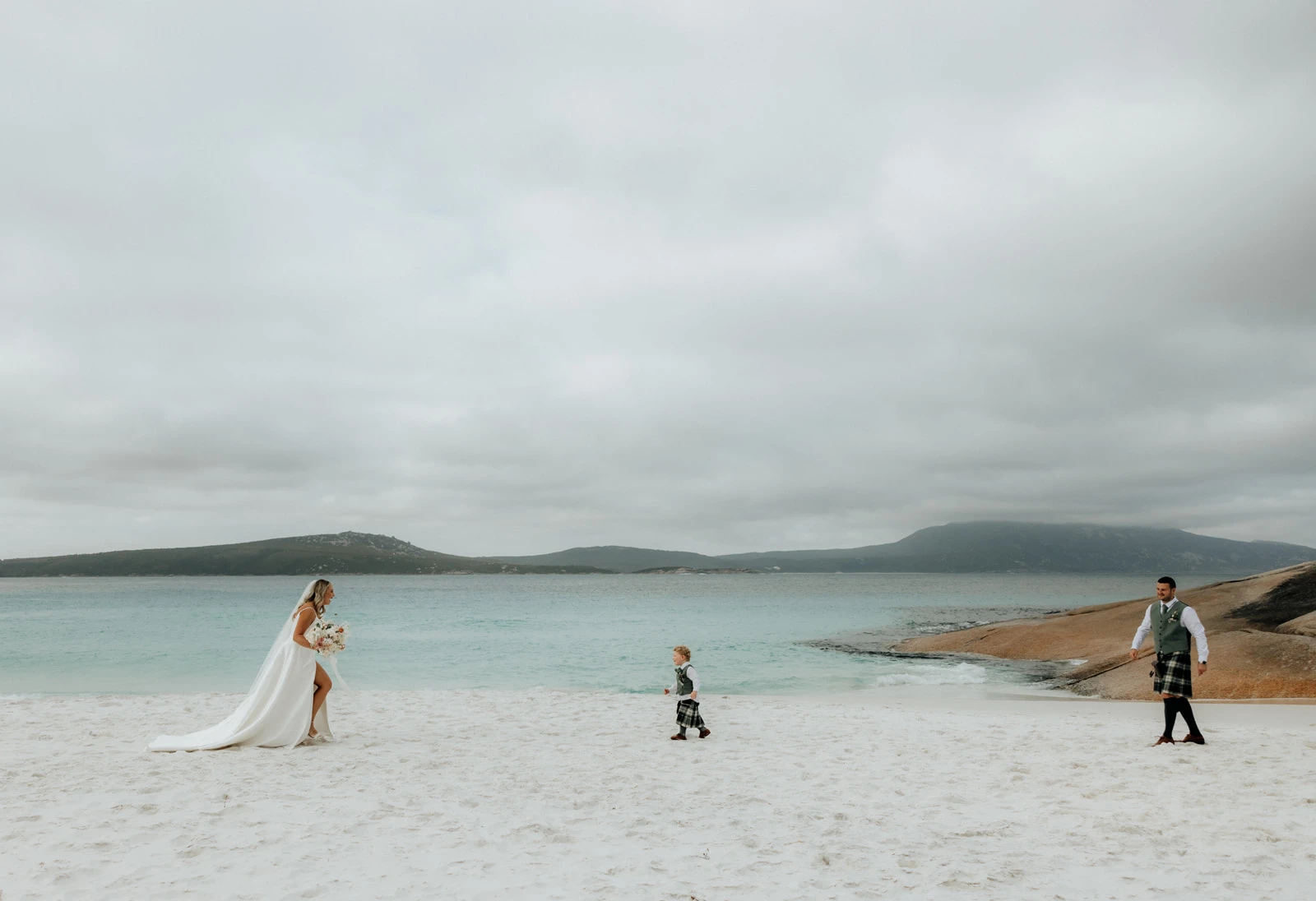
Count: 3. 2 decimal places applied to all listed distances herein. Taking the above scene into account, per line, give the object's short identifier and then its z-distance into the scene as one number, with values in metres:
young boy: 12.82
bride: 11.46
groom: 11.43
